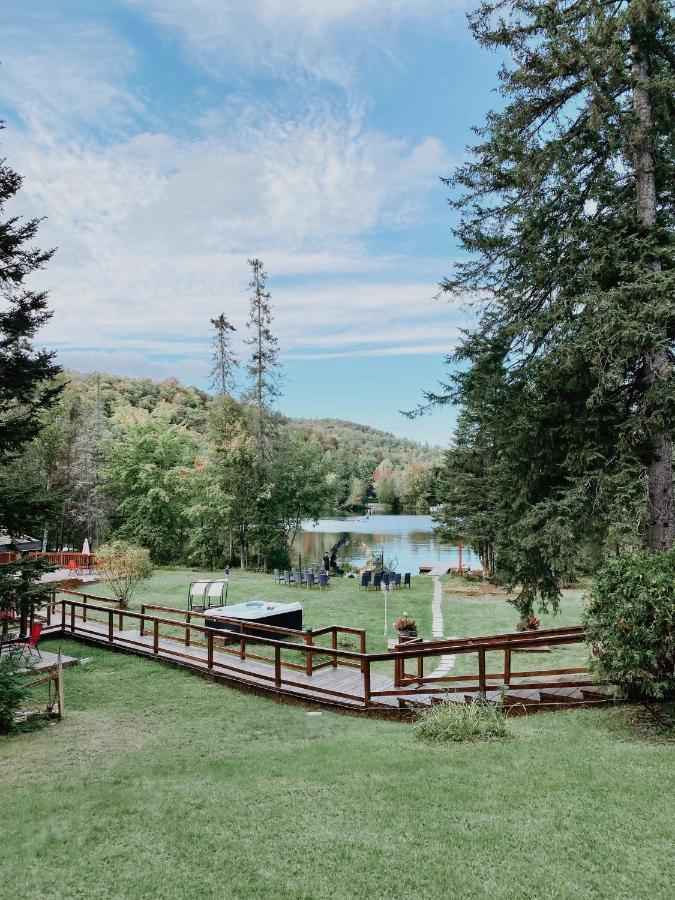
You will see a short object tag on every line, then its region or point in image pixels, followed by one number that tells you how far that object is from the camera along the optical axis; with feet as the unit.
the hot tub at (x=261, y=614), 39.91
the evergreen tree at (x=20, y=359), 29.86
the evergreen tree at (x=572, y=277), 23.43
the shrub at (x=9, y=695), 23.15
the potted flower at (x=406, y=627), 37.17
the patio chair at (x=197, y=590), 47.08
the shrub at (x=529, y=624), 36.52
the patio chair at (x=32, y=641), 32.78
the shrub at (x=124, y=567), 50.24
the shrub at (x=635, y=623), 16.49
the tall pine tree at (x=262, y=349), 92.89
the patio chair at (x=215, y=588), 46.44
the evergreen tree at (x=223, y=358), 104.27
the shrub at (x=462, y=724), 18.93
